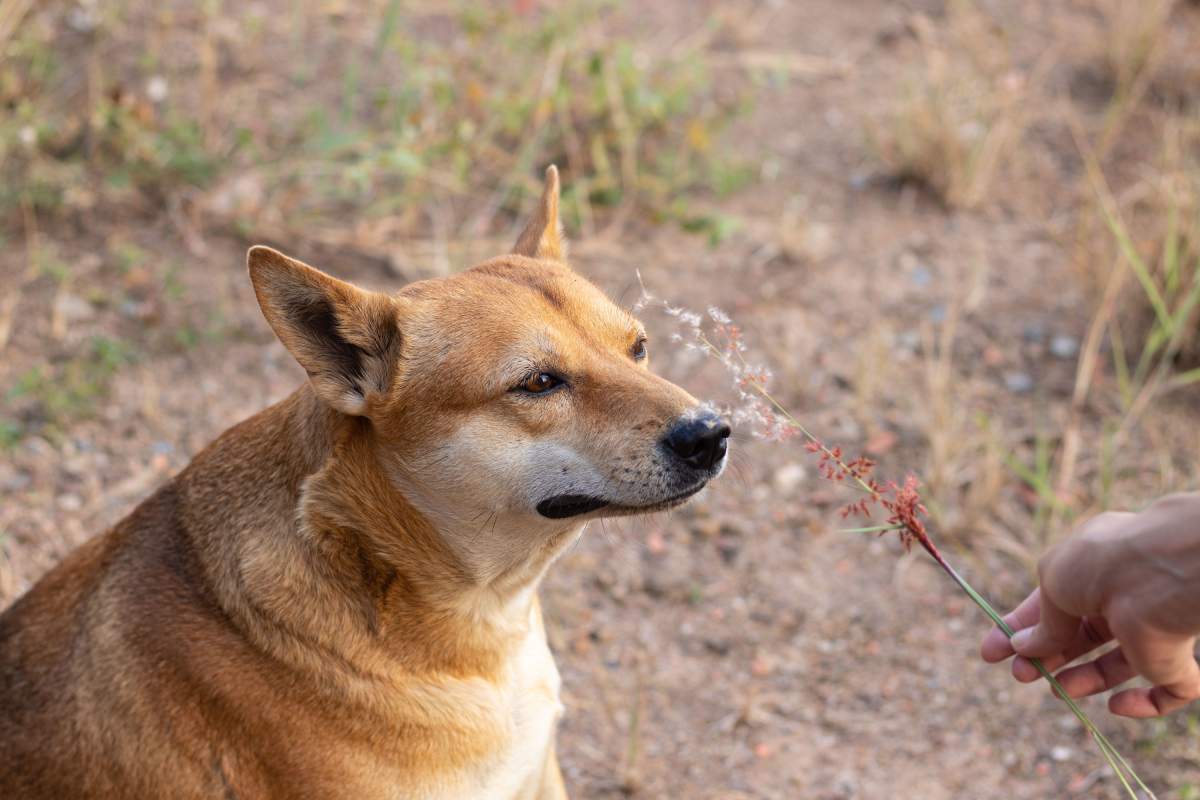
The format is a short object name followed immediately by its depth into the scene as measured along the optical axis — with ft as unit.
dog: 9.23
